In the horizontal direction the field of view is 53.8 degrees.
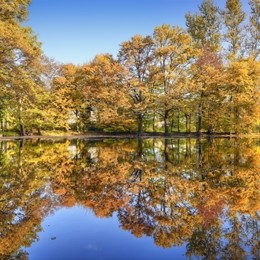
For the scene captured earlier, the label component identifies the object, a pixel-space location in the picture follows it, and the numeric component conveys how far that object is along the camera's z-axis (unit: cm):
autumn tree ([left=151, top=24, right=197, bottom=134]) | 3017
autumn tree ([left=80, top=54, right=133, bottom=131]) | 3132
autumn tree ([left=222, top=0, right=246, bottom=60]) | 3270
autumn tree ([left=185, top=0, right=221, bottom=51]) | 3327
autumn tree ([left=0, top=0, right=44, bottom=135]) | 1795
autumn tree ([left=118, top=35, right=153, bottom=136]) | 3070
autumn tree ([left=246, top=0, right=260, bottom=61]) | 3260
